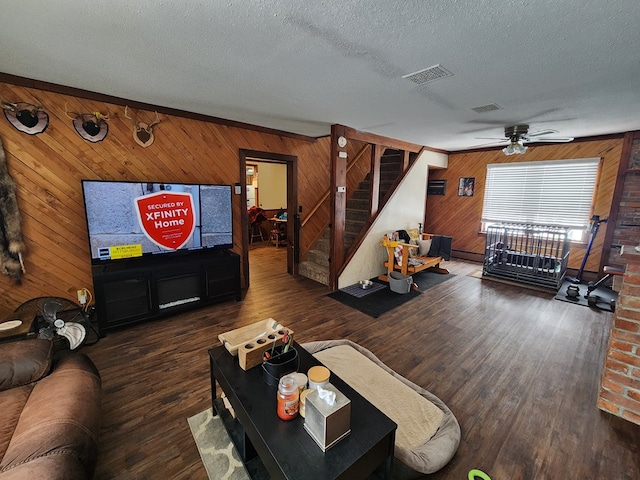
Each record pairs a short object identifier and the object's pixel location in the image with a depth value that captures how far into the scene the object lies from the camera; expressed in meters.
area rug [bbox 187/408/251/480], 1.49
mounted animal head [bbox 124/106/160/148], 3.12
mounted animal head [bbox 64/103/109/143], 2.79
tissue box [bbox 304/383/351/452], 1.09
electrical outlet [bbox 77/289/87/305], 2.91
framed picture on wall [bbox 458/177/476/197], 6.20
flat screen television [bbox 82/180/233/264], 2.78
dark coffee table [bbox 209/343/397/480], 1.05
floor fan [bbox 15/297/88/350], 2.26
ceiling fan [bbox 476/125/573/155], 3.97
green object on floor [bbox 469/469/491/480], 1.47
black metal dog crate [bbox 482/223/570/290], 4.44
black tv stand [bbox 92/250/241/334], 2.81
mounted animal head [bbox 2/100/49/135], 2.50
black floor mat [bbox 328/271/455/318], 3.64
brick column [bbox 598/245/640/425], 1.81
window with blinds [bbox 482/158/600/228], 4.87
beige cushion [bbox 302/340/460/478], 1.53
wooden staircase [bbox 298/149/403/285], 4.79
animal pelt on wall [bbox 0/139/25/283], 2.49
